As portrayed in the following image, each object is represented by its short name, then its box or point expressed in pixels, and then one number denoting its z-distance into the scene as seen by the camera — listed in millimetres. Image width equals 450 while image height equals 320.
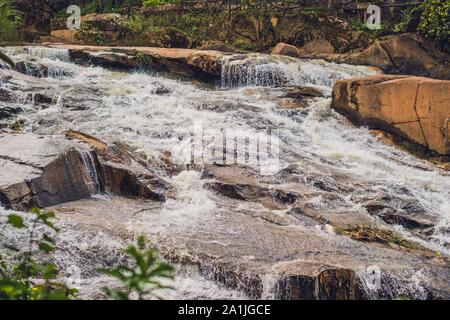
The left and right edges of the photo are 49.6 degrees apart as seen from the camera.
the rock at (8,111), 9786
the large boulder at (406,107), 11078
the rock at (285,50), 18609
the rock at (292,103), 12672
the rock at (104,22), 21498
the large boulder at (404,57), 18734
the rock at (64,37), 20672
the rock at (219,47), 19141
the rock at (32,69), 13952
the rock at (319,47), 20384
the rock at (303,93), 13484
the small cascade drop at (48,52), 15872
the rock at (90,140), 7914
